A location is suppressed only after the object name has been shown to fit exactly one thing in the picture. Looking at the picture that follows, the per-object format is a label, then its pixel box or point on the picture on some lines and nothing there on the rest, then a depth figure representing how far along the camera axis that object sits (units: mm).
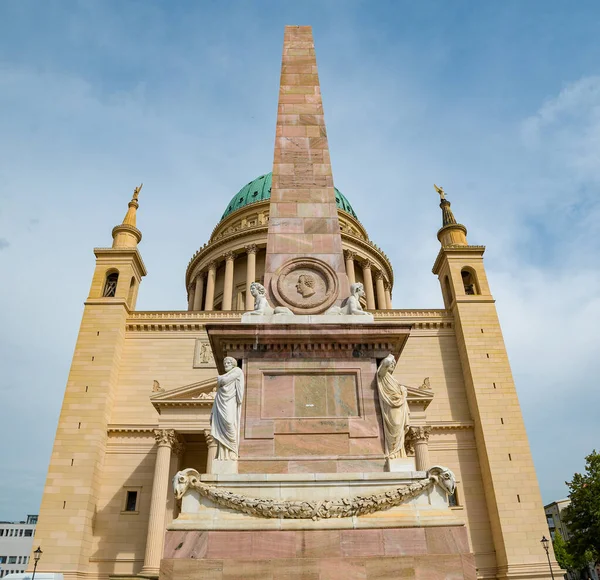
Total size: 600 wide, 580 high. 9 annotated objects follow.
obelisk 11742
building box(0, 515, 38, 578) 90812
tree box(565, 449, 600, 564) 37500
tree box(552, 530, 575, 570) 67600
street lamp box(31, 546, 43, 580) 25134
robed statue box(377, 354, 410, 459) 9289
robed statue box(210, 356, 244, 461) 9016
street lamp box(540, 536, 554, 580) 26766
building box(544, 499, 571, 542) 99938
